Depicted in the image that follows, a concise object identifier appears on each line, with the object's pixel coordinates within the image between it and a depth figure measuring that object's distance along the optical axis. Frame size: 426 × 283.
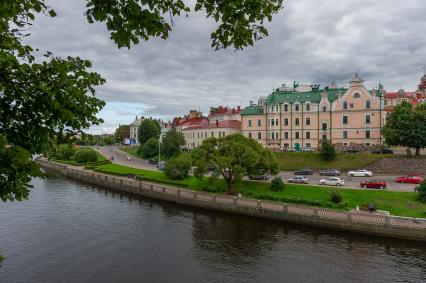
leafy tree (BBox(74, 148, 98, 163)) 96.62
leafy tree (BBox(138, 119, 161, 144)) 119.38
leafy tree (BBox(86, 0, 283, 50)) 6.64
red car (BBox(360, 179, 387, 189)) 43.88
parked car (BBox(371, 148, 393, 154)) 65.06
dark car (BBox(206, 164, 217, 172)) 45.87
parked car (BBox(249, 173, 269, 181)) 51.87
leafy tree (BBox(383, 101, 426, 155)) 58.12
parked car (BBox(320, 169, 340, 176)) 57.40
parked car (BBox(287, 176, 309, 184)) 49.27
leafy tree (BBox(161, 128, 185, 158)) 89.06
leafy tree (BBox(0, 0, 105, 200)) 7.19
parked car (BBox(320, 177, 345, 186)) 46.13
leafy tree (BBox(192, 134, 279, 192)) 42.84
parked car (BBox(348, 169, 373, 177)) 56.00
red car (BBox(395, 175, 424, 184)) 47.34
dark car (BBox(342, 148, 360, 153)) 68.11
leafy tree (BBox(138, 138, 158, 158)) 96.69
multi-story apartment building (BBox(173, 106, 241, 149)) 94.57
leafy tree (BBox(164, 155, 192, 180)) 57.04
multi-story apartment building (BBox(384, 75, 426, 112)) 86.37
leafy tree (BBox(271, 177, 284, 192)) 45.12
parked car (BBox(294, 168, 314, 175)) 59.62
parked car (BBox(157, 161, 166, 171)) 70.47
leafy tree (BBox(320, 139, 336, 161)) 63.87
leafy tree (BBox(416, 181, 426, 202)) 37.33
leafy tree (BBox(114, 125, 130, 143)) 191.62
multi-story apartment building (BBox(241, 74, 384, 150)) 72.06
